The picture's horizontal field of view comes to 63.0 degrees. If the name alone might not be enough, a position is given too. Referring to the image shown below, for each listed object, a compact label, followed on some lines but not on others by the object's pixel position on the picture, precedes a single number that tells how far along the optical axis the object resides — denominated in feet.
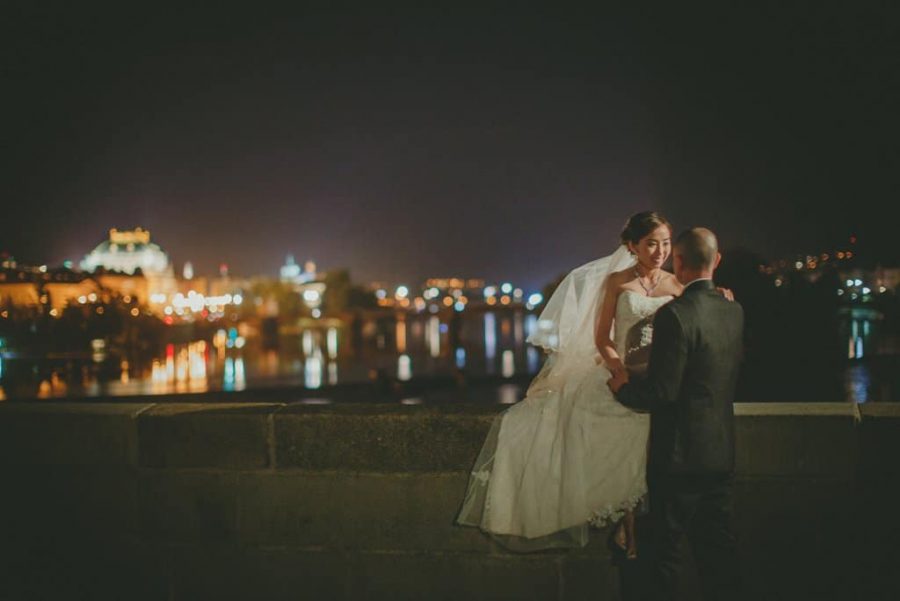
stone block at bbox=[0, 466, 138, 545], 15.40
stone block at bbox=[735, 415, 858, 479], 13.78
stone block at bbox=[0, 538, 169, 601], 15.31
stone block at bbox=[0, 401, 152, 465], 15.29
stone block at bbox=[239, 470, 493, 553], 14.57
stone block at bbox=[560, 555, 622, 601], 14.26
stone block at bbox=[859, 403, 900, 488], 13.55
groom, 11.73
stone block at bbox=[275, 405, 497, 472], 14.38
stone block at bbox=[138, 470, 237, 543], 15.01
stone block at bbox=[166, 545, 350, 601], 14.83
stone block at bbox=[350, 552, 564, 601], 14.38
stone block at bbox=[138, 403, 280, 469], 14.89
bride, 13.23
